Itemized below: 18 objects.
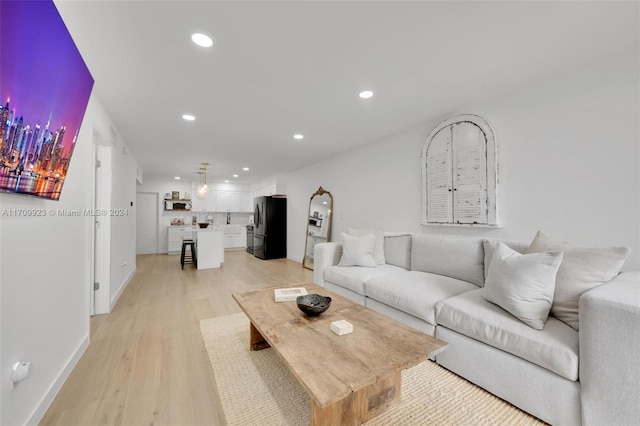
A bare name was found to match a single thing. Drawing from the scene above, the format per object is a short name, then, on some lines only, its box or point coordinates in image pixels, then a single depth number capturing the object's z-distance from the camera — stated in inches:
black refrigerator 249.6
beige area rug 53.7
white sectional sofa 43.9
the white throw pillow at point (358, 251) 120.3
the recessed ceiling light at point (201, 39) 62.1
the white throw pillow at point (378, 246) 124.9
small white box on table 55.9
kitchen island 204.7
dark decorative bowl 63.3
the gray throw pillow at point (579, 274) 57.6
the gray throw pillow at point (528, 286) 58.5
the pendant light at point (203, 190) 218.1
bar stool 210.8
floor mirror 195.5
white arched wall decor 98.7
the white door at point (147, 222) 282.8
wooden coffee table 41.2
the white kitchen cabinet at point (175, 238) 283.6
